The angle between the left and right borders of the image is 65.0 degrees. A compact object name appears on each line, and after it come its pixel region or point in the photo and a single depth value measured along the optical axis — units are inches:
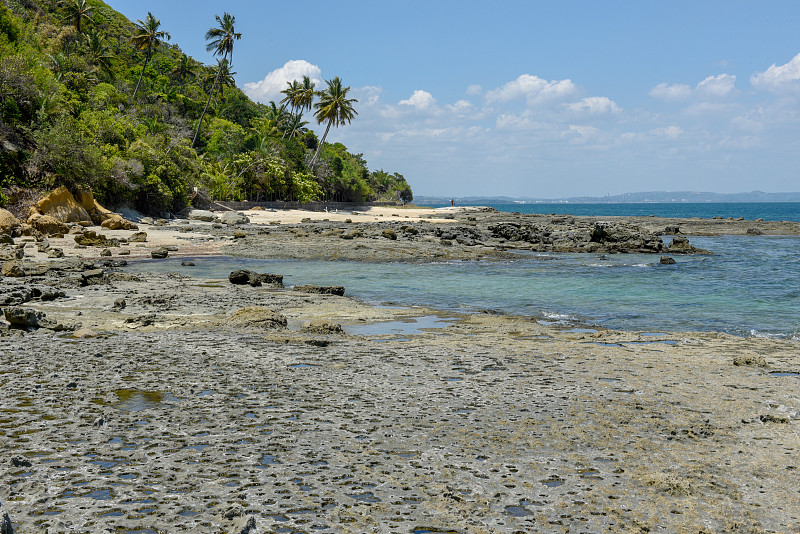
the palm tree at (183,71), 3181.6
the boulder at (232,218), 1739.3
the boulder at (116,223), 1280.8
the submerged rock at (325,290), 639.1
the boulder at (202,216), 1791.3
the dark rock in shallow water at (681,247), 1305.9
